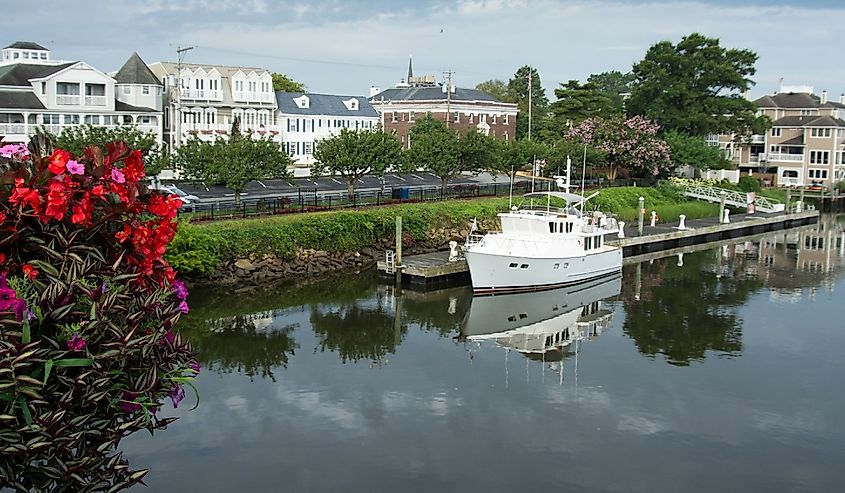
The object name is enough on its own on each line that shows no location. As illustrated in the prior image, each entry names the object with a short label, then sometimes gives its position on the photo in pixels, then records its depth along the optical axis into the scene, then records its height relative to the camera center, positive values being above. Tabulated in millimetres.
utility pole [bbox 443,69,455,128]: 70119 +6347
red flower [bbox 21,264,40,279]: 7367 -951
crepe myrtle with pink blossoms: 61844 +2221
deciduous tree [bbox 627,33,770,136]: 67250 +7011
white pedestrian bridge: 59969 -1656
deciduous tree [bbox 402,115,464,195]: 49375 +888
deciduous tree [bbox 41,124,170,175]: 35656 +1059
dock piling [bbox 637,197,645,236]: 46856 -2358
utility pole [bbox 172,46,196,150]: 58031 +4038
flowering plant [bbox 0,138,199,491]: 7102 -1338
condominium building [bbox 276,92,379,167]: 66625 +4094
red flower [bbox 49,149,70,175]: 7410 +30
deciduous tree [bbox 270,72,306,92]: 82750 +8445
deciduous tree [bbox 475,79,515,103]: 107062 +10923
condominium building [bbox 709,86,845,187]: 81188 +3049
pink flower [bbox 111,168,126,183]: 7848 -103
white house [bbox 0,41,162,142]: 48969 +4264
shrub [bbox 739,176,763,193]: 68881 -864
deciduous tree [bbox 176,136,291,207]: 38344 +262
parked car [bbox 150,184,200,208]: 41106 -1509
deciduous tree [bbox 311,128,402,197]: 44250 +760
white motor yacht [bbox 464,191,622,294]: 31953 -3227
